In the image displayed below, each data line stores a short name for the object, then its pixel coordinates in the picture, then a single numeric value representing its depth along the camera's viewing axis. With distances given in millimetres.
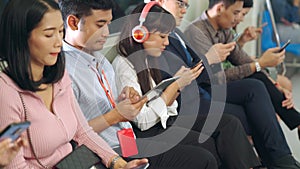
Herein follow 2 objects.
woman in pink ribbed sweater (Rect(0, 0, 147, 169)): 3130
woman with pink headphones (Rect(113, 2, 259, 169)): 3876
